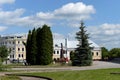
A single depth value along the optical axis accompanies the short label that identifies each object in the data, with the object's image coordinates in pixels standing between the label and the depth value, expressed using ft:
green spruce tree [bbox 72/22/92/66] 119.07
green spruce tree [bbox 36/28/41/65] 125.94
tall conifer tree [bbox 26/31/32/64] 131.76
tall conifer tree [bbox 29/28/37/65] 127.68
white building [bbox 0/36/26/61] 325.03
